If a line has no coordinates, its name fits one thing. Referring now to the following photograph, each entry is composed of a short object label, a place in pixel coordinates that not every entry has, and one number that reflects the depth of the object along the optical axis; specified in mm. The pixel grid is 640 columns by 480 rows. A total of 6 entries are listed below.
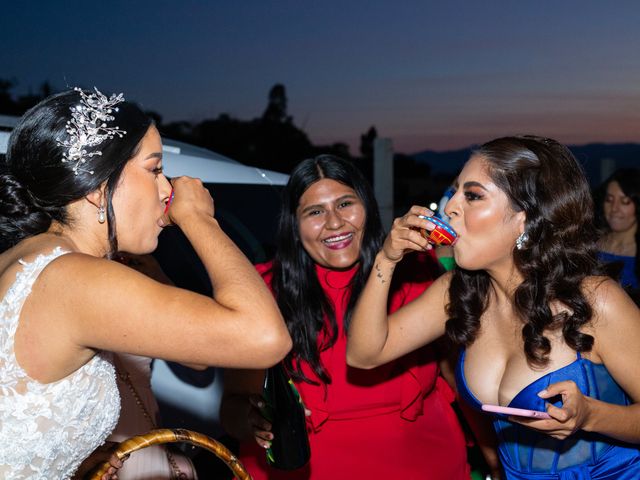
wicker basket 1567
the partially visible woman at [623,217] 5121
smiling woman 2658
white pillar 8523
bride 1439
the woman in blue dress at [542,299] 2092
